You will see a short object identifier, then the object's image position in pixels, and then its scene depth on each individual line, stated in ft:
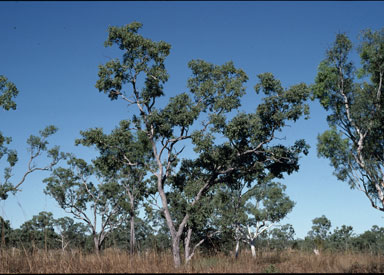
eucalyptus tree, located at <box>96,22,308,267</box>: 60.23
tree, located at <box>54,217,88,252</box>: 183.52
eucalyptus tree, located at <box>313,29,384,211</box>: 70.03
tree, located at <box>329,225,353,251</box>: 210.79
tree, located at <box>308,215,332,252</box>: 205.87
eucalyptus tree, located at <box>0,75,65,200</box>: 80.69
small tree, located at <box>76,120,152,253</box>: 63.05
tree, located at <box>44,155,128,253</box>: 130.41
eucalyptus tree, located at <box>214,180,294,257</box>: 144.37
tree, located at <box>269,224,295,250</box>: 168.14
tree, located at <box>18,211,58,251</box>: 168.41
